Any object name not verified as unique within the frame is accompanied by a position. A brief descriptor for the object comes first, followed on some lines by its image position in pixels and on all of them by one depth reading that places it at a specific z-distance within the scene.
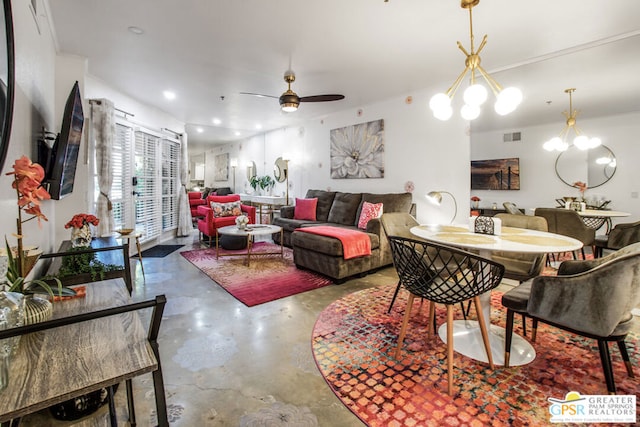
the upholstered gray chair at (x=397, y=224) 2.46
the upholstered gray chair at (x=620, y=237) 3.04
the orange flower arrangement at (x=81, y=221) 2.53
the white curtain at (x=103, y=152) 3.78
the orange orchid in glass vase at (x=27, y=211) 0.94
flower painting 4.97
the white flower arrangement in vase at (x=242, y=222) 4.34
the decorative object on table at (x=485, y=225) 2.18
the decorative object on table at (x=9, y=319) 0.77
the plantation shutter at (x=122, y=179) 4.38
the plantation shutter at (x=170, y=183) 5.89
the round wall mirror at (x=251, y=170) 8.20
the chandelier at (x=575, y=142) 4.18
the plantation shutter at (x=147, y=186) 5.02
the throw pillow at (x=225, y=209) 5.44
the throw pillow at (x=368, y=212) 4.37
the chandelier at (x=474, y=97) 1.95
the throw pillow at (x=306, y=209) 5.42
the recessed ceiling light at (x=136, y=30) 2.66
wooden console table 0.70
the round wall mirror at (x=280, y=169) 7.03
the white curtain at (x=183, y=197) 6.24
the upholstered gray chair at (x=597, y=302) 1.40
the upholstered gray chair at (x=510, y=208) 4.22
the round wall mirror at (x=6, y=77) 1.17
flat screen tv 2.04
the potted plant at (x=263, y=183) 7.52
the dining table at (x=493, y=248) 1.75
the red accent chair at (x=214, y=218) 5.20
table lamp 3.97
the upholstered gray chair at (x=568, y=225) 3.58
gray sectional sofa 3.41
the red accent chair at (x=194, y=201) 8.31
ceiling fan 3.38
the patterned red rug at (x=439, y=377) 1.47
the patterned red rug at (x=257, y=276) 3.08
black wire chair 1.68
